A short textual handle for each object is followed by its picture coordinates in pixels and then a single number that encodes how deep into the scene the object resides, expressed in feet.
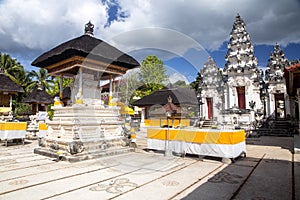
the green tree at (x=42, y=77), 114.01
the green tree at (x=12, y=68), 102.57
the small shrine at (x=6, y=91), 59.42
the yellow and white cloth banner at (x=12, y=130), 32.24
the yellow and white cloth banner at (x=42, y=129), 37.94
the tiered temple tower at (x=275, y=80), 67.56
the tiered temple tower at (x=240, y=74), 70.96
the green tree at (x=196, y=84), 96.23
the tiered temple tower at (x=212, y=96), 79.41
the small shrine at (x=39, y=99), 76.59
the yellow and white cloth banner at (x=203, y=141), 20.66
